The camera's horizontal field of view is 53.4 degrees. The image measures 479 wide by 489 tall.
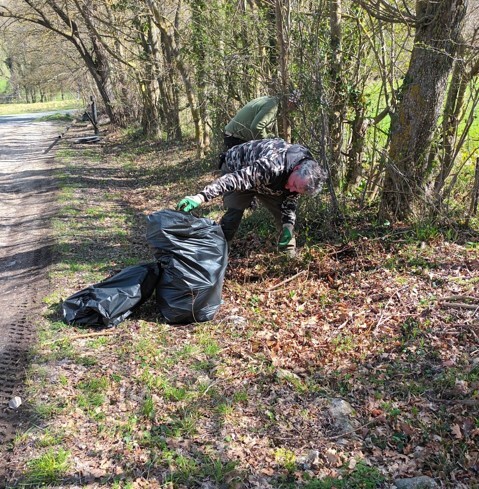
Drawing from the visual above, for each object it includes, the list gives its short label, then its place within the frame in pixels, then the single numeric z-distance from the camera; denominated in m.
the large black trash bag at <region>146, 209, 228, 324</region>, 4.01
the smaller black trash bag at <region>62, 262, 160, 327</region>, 4.00
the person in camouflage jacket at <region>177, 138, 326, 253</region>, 4.17
